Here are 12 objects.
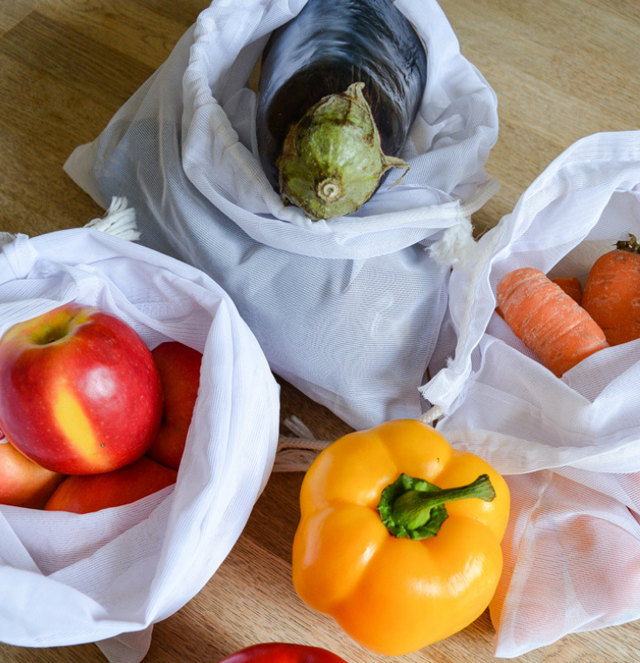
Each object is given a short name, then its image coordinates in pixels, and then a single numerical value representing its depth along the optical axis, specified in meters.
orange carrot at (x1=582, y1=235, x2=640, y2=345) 0.57
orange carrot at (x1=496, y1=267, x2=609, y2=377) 0.56
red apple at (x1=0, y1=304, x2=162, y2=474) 0.45
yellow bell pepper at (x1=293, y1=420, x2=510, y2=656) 0.43
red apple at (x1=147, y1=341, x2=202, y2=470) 0.53
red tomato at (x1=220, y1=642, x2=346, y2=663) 0.43
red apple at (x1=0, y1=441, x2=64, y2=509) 0.51
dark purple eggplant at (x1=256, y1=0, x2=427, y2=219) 0.44
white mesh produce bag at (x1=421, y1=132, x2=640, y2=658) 0.49
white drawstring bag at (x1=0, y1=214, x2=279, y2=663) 0.42
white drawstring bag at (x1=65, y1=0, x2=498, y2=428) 0.54
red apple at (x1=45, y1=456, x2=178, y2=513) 0.49
